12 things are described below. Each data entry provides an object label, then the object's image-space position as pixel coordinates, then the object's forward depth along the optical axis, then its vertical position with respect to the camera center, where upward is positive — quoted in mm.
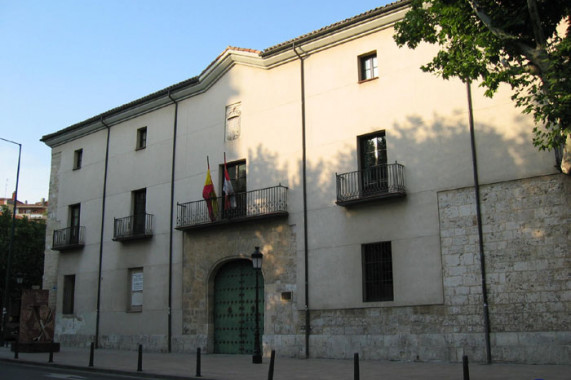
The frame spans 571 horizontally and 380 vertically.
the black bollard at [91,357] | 15661 -1158
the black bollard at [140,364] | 14066 -1223
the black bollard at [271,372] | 11000 -1128
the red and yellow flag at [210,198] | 20438 +4080
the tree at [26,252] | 40188 +4452
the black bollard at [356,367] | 9737 -932
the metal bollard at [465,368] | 9020 -883
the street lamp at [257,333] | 15992 -546
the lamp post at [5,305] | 25688 +455
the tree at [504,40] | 10039 +5247
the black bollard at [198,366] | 12805 -1159
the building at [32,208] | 100312 +18730
